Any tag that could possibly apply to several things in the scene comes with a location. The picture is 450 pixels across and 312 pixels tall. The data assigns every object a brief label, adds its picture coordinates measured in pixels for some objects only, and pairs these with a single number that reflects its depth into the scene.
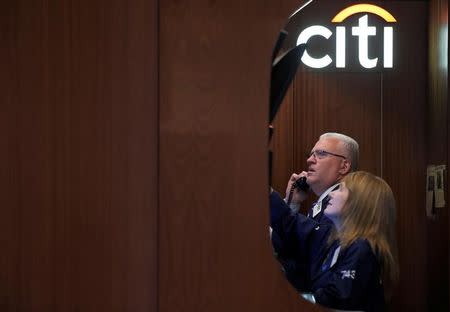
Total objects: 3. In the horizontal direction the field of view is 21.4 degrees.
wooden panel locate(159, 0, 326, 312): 3.76
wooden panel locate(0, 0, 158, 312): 3.74
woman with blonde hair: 4.23
